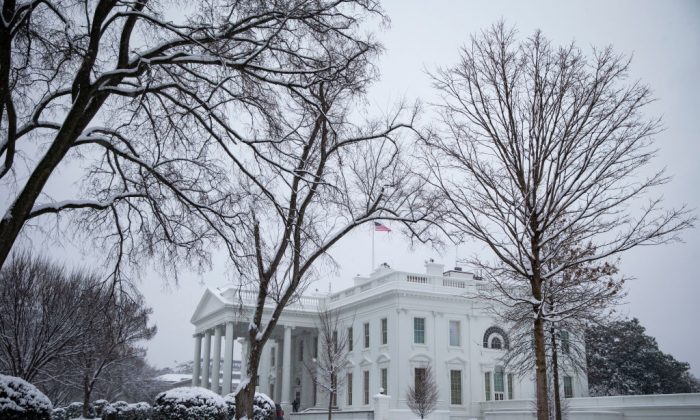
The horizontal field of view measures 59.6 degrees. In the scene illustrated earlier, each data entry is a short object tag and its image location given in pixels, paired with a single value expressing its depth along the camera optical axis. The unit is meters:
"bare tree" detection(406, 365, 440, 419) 34.06
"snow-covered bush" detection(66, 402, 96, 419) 34.14
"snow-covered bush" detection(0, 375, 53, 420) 11.35
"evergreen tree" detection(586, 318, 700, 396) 50.81
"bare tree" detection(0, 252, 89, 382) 24.59
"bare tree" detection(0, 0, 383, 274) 8.28
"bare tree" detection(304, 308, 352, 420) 38.56
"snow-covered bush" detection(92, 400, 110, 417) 38.08
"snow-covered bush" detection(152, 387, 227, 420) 16.02
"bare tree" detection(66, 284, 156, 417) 29.19
